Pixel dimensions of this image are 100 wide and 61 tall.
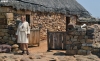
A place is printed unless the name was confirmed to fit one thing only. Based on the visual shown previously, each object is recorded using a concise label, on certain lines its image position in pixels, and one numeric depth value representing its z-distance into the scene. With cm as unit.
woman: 607
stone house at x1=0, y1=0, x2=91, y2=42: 806
